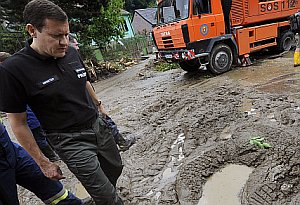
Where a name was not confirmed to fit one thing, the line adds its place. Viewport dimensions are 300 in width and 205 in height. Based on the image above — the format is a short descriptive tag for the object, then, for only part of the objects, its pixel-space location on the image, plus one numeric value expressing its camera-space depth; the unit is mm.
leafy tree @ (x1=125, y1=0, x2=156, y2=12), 56094
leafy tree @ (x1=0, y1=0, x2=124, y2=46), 12141
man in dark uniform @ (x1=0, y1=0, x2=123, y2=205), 1607
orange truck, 7109
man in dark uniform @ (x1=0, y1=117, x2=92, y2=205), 1910
